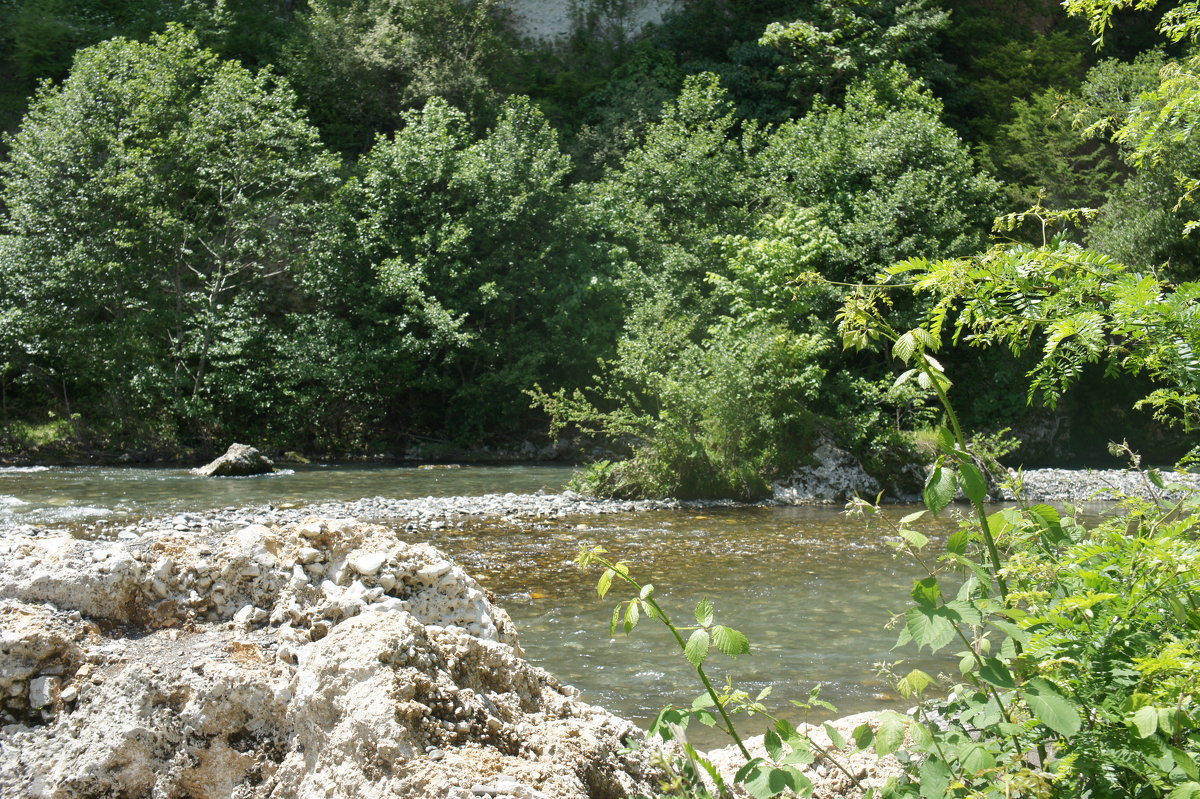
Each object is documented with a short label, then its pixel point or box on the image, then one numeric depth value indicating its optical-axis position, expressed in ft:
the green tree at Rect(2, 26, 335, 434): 63.46
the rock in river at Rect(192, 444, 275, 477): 53.06
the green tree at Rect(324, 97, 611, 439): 68.69
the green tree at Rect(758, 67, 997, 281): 62.85
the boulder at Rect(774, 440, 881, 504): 47.85
